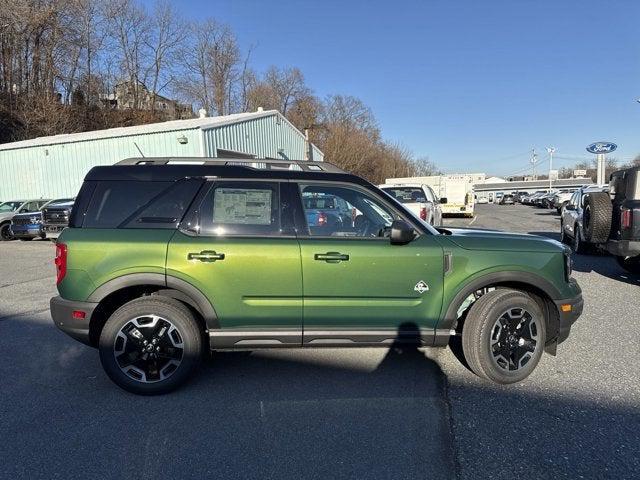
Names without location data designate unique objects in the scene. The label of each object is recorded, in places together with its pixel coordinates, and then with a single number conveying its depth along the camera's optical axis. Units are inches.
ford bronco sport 143.6
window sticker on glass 148.8
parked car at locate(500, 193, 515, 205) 2363.2
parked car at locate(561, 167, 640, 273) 253.6
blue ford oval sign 749.3
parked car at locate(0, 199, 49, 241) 673.6
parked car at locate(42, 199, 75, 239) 563.8
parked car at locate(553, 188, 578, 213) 1294.3
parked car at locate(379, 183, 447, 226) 487.8
